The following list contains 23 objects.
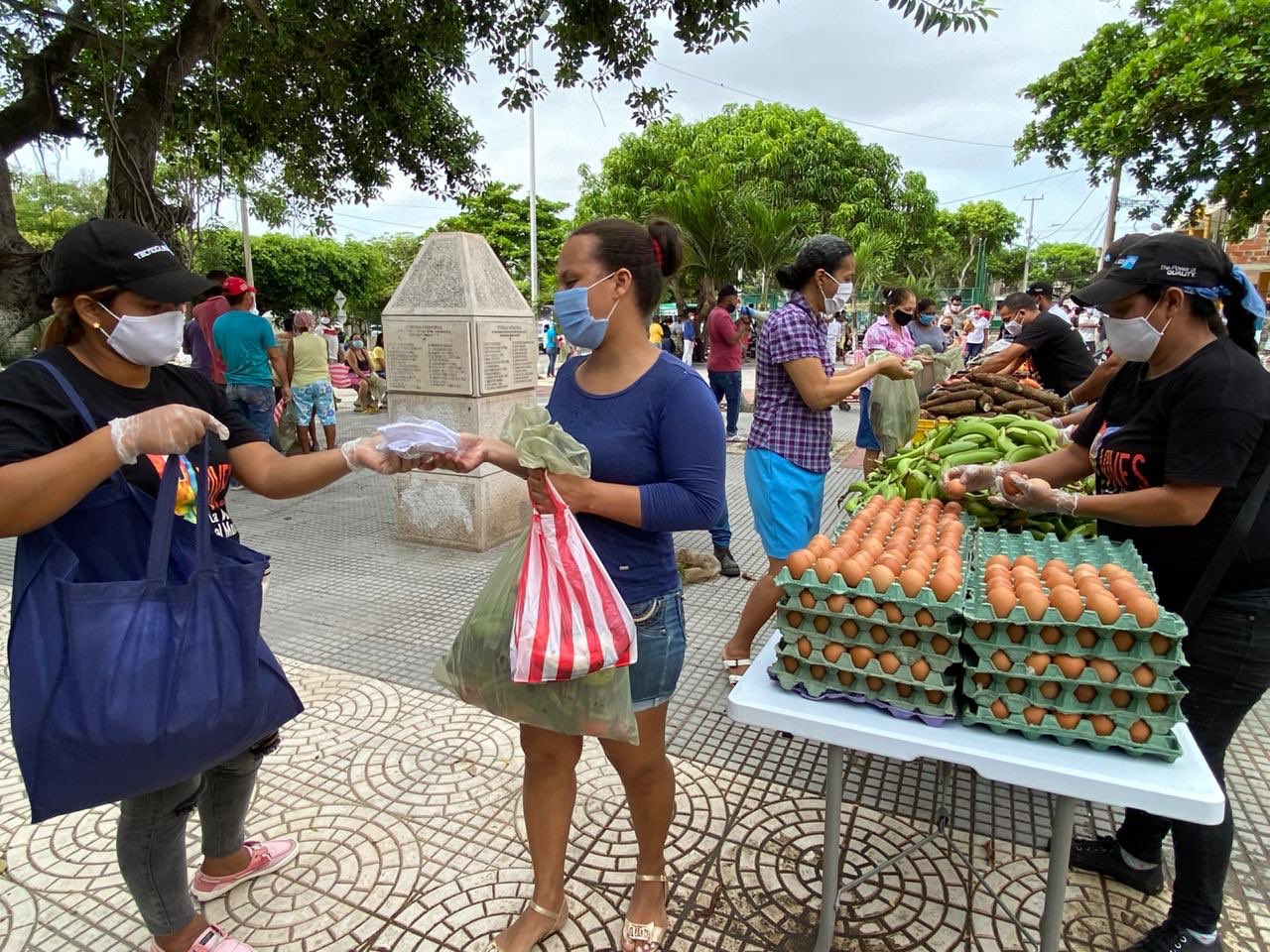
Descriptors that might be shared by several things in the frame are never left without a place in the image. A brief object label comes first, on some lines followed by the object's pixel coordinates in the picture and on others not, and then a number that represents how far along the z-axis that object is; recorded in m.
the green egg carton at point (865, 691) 1.59
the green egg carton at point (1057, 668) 1.45
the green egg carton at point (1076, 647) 1.43
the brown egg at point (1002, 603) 1.54
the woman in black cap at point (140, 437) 1.45
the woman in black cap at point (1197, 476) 1.73
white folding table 1.39
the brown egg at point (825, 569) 1.66
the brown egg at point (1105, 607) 1.46
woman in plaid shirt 3.23
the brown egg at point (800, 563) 1.70
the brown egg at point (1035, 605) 1.51
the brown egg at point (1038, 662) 1.51
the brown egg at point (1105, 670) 1.46
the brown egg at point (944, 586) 1.59
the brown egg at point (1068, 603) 1.49
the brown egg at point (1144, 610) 1.43
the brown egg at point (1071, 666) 1.49
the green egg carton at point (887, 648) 1.58
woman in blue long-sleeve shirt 1.79
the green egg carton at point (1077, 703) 1.45
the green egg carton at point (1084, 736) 1.46
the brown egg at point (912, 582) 1.62
